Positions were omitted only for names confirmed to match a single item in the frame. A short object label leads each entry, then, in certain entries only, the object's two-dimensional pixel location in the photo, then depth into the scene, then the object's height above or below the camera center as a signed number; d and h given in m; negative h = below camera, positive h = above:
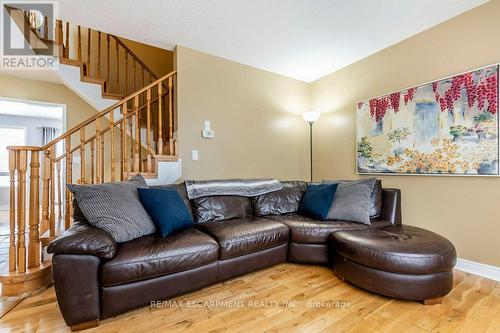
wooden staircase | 1.79 +0.14
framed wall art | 2.04 +0.40
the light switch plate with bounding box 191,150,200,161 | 2.92 +0.16
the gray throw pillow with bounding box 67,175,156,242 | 1.62 -0.31
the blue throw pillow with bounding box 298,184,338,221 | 2.48 -0.40
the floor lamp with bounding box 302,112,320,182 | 3.50 +0.79
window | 5.41 +0.71
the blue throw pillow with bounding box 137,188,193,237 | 1.86 -0.36
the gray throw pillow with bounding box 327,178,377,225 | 2.36 -0.38
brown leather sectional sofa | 1.35 -0.63
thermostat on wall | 2.99 +0.48
